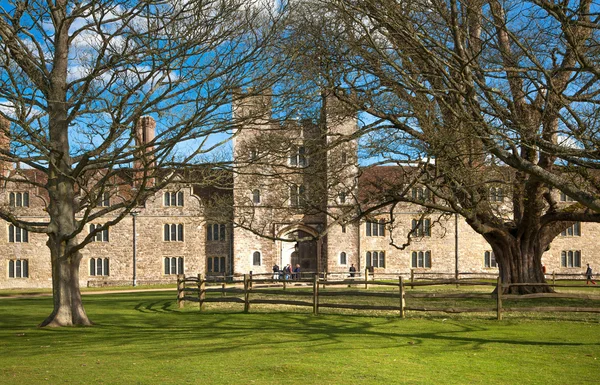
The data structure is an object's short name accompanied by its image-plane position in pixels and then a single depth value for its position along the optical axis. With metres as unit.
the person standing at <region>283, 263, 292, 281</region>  45.38
